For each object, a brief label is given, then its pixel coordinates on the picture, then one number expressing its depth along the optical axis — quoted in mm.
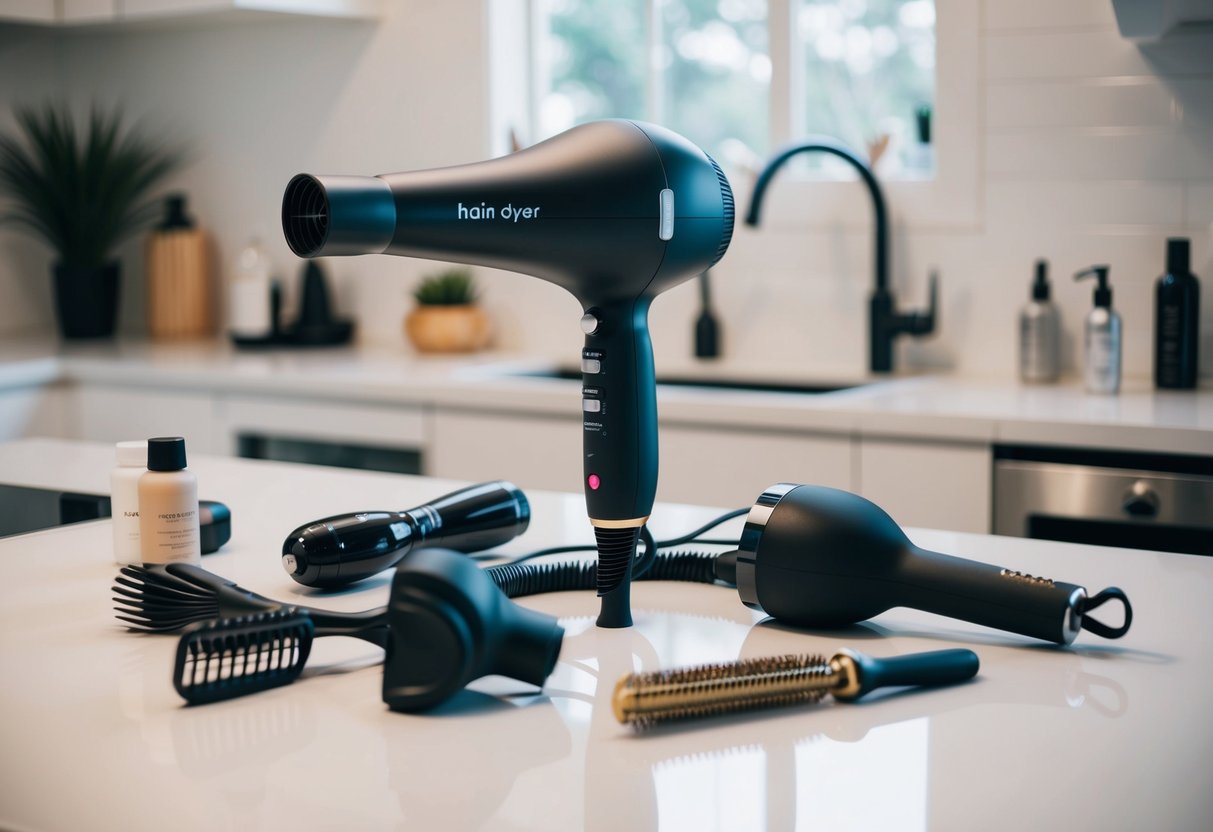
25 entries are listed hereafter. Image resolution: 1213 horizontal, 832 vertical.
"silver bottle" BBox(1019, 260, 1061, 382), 2391
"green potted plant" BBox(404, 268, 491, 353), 3018
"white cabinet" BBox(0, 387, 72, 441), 2855
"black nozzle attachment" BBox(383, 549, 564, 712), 758
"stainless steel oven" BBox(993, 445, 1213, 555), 1901
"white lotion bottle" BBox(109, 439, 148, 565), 1071
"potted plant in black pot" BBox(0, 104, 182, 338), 3416
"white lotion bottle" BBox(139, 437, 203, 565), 1048
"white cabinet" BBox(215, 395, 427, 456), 2592
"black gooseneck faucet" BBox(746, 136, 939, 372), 2500
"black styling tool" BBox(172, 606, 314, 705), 778
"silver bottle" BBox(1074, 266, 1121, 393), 2244
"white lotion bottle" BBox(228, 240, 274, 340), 3217
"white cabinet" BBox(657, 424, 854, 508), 2162
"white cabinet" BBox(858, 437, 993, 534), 2041
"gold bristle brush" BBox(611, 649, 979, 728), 732
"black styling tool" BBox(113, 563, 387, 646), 892
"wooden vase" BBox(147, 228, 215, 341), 3508
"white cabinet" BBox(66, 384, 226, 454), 2818
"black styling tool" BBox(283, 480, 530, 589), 1029
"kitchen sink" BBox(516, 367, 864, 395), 2712
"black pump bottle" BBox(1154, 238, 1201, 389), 2236
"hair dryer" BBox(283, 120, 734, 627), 832
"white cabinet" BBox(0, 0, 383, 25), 2998
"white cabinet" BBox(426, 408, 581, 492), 2418
